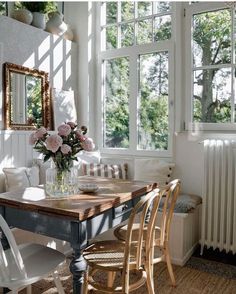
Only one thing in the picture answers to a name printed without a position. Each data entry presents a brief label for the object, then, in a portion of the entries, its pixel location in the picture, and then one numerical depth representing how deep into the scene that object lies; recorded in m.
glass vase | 1.92
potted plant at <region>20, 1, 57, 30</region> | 3.19
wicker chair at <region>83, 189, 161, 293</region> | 1.65
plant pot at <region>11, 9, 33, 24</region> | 3.00
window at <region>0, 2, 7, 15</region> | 3.00
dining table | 1.58
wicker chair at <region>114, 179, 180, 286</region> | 2.06
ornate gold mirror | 2.89
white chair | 1.54
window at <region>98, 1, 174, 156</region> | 3.39
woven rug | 2.25
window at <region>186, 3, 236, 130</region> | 3.02
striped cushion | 3.41
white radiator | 2.77
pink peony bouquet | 1.86
